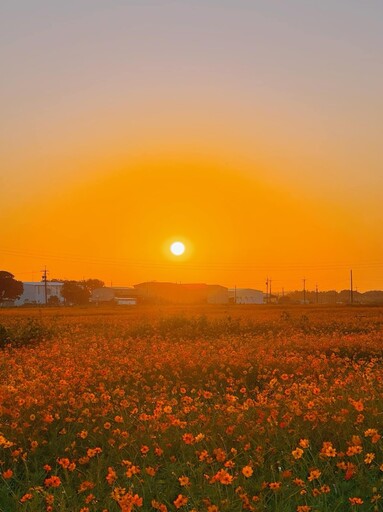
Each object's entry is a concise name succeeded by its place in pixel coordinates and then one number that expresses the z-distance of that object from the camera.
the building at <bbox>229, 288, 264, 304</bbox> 182.12
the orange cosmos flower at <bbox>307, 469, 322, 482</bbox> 4.99
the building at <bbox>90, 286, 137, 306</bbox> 141.12
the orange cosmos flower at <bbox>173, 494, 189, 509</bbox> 4.56
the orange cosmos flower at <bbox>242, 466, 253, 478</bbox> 4.96
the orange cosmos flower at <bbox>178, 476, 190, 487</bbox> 5.04
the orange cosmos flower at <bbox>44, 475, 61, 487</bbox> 4.88
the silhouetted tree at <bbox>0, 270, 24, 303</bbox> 115.81
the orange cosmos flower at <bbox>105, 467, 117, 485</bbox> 5.27
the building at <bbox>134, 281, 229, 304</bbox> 139.88
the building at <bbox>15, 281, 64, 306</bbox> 144.14
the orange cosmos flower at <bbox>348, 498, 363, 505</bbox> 4.65
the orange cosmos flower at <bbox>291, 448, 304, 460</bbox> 5.29
